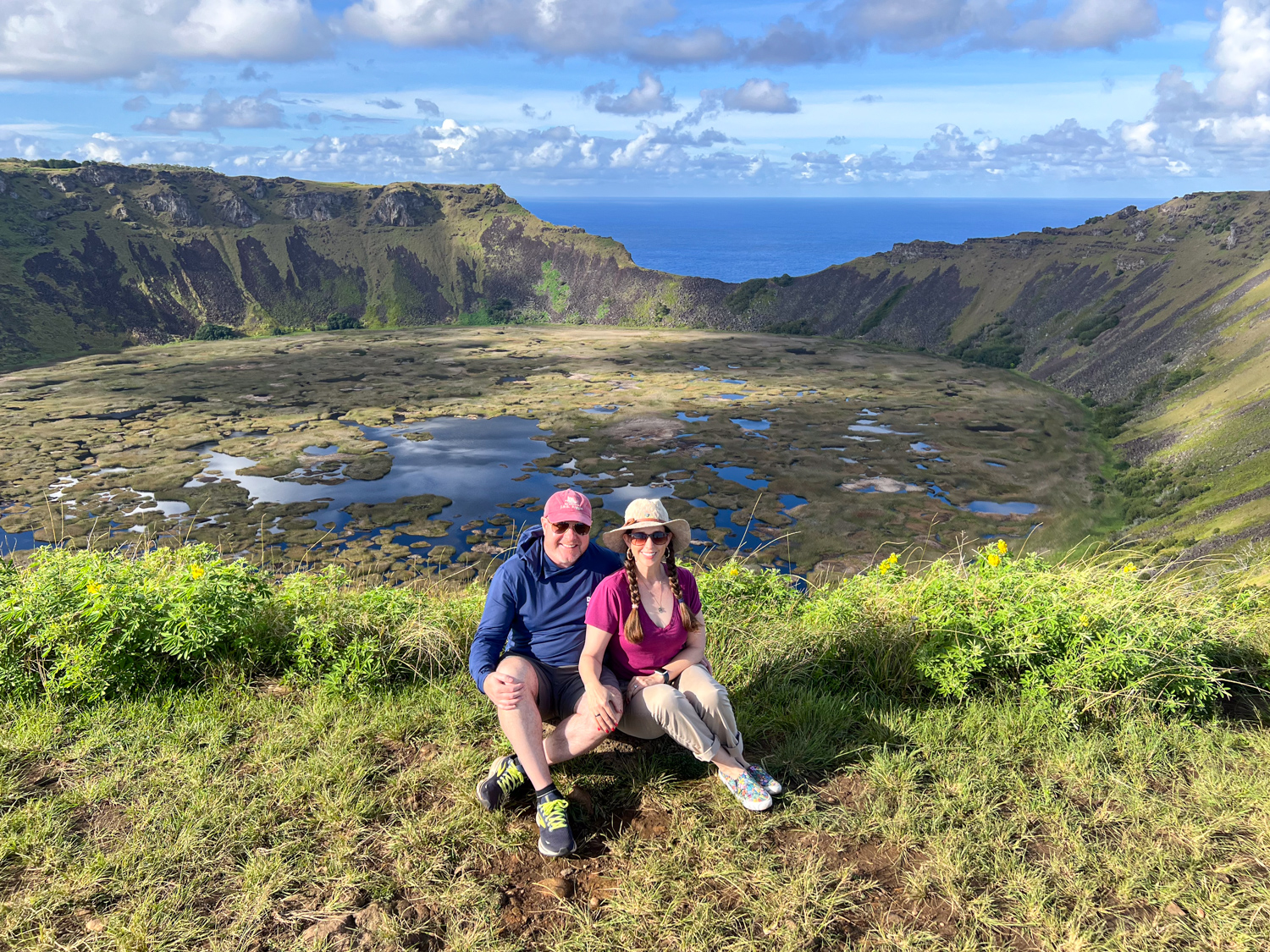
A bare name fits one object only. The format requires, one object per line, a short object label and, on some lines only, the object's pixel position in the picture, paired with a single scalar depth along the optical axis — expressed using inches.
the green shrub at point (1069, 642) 224.8
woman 186.7
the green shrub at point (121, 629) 225.9
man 186.2
